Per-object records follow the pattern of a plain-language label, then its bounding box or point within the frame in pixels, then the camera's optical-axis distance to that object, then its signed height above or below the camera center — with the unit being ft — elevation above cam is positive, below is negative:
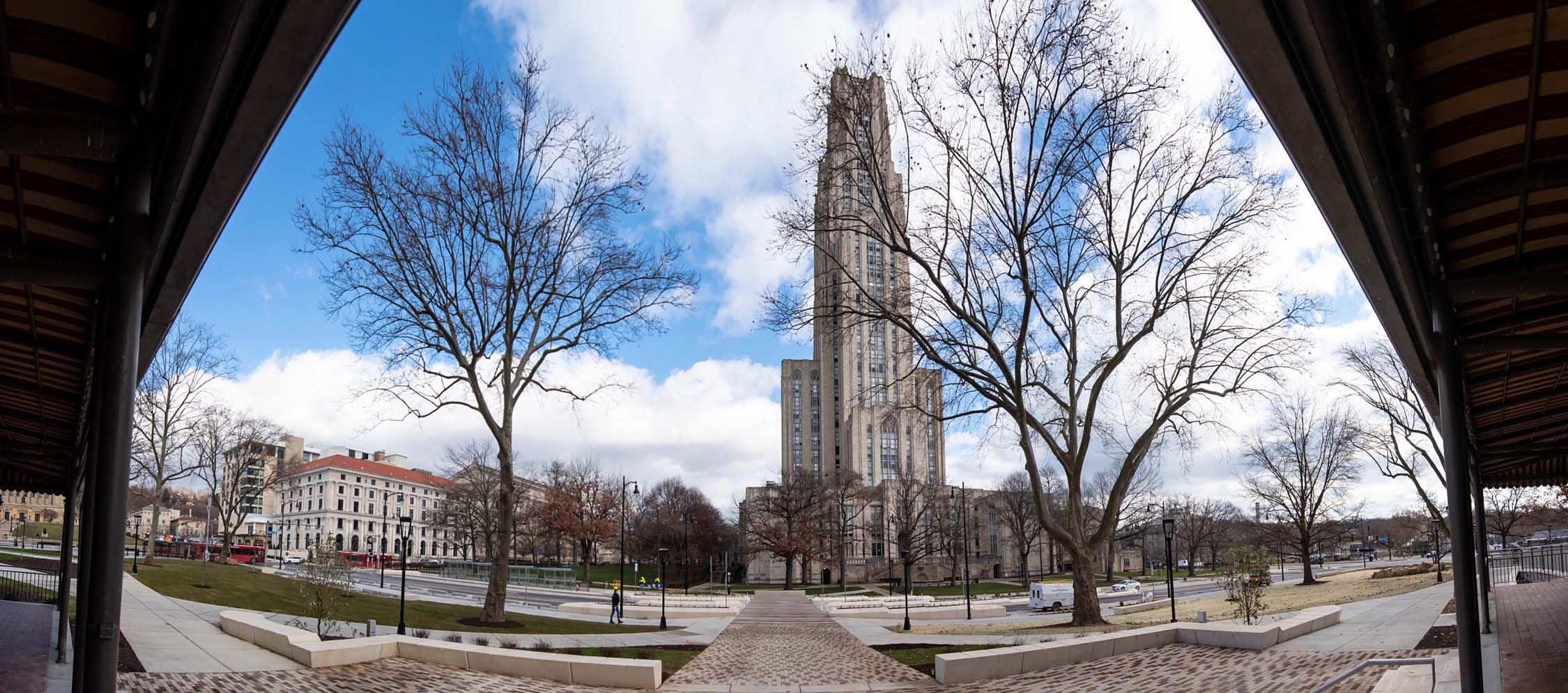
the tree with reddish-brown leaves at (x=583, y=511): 224.53 -13.26
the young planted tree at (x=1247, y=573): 62.80 -8.60
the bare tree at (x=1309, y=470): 156.87 -2.23
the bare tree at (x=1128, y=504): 236.63 -12.93
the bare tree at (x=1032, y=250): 73.05 +18.07
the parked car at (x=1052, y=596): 131.13 -20.42
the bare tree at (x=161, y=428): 130.62 +5.26
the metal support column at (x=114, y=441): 17.29 +0.44
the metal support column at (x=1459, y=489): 23.38 -0.85
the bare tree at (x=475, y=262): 82.79 +19.19
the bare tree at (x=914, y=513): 225.23 -15.23
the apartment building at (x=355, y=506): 384.47 -20.31
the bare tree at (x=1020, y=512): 236.63 -15.01
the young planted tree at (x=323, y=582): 59.98 -8.21
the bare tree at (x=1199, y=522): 270.05 -21.73
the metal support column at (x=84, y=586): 17.67 -2.72
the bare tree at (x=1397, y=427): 131.75 +4.52
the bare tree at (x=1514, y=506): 162.30 -9.34
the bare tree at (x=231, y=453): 156.04 +1.74
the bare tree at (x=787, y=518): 226.58 -15.87
